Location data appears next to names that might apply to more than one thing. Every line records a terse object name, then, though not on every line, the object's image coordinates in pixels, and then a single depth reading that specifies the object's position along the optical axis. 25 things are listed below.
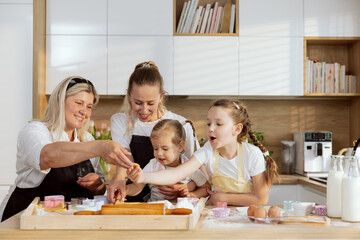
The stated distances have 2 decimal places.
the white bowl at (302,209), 1.59
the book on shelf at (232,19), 3.65
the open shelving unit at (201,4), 3.57
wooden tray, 1.34
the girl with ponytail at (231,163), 1.91
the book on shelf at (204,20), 3.66
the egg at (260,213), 1.46
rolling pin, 1.39
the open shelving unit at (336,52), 3.79
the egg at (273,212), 1.48
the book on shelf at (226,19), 3.69
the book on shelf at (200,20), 3.68
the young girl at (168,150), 2.09
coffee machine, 3.53
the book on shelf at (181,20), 3.68
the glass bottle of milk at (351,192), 1.46
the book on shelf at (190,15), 3.67
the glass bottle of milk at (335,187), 1.54
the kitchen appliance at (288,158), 3.72
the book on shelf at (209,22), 3.67
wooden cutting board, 1.41
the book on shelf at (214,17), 3.67
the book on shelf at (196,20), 3.66
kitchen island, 1.34
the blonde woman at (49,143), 1.94
